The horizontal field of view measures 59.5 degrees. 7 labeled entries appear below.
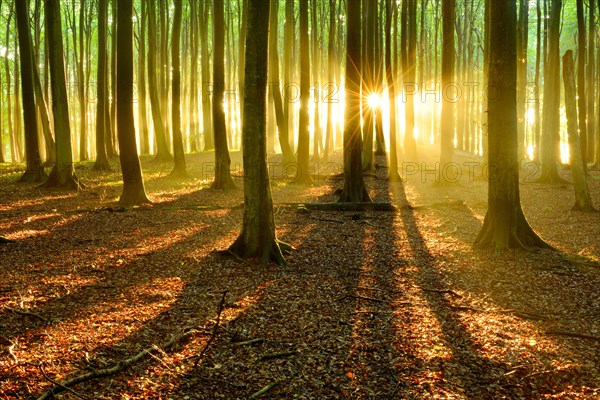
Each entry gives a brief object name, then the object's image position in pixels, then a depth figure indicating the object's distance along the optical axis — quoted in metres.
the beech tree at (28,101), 16.92
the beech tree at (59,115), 15.87
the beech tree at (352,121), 13.87
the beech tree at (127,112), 13.07
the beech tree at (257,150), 8.13
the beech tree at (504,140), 8.77
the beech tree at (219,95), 16.56
